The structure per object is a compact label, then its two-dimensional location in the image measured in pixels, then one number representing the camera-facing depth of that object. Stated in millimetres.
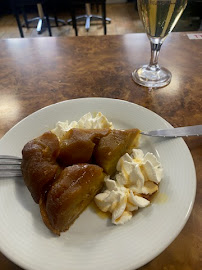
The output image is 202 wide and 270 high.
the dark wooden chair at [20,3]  2904
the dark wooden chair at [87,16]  2933
